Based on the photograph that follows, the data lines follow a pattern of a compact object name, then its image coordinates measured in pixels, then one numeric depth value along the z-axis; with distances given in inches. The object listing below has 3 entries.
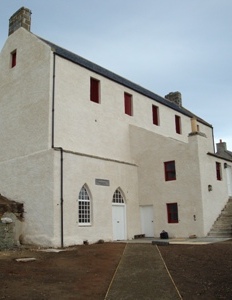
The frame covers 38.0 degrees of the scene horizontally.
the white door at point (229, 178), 1024.9
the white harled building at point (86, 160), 737.6
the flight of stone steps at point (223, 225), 815.1
